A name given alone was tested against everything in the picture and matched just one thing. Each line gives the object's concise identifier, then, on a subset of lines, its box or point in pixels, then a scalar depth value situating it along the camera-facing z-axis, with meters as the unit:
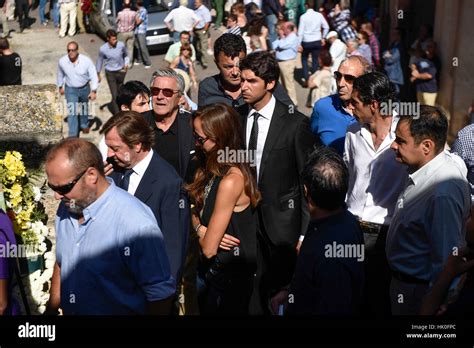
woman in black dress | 9.74
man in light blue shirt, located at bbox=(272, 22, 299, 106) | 28.12
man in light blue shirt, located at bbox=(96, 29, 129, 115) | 27.94
